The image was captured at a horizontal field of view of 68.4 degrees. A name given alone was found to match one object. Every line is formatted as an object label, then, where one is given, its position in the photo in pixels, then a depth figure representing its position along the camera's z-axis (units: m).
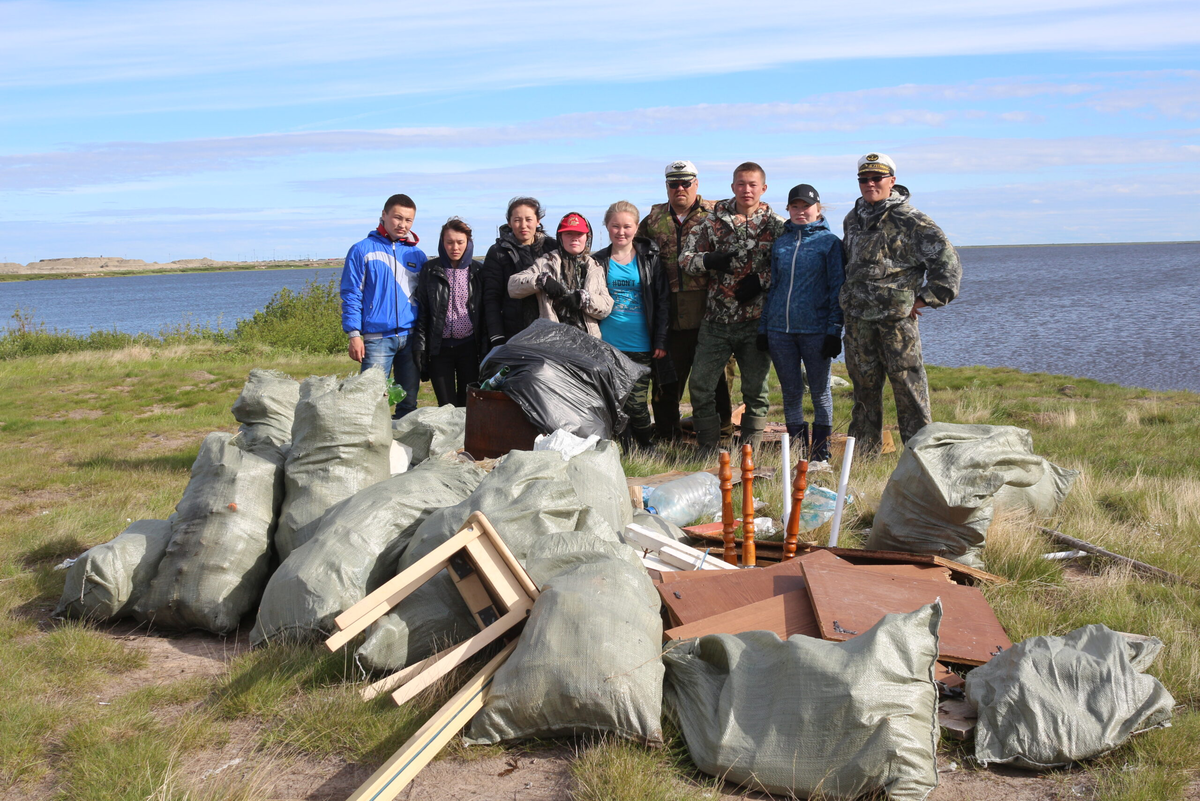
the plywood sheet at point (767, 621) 3.20
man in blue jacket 6.27
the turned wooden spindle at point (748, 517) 4.18
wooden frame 2.98
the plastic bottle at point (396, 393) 6.00
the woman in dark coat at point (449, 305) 6.42
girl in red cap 6.15
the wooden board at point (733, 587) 3.41
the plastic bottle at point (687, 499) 4.99
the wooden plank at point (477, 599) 3.17
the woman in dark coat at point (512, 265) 6.46
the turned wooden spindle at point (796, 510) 4.18
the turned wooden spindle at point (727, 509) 4.28
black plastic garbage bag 5.30
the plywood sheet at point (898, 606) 3.11
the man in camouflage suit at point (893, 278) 5.89
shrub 20.12
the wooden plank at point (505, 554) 3.08
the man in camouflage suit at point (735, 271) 6.24
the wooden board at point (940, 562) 3.89
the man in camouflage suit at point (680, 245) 6.45
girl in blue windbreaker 6.06
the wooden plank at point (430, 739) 2.39
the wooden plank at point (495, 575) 3.06
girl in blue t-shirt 6.36
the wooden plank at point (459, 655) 2.86
